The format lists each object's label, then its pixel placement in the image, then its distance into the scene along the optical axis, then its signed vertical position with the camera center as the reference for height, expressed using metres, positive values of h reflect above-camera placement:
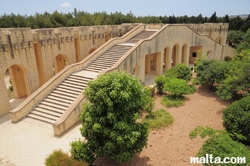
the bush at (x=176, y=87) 15.44 -4.86
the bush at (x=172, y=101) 15.04 -5.89
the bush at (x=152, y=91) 16.05 -5.34
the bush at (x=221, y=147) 6.84 -4.32
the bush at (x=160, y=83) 16.38 -4.80
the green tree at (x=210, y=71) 15.70 -3.91
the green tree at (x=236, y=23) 44.16 -0.73
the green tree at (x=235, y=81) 13.35 -3.99
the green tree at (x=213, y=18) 49.85 +0.54
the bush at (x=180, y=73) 17.44 -4.31
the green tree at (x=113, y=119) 7.36 -3.48
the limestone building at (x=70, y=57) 12.98 -2.69
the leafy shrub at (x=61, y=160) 7.24 -4.75
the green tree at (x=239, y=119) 9.68 -4.75
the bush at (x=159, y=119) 12.13 -5.94
